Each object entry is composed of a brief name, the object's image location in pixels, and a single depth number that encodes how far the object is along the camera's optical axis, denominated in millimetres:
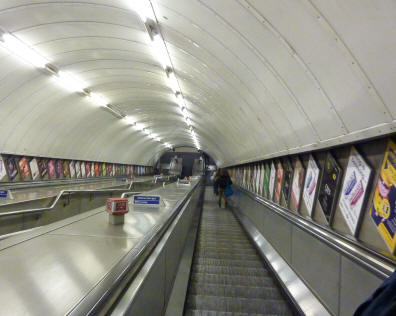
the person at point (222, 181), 12656
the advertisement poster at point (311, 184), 4379
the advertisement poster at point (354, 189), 2943
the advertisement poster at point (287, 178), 5895
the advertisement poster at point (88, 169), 17302
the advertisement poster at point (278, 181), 6688
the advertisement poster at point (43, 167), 12302
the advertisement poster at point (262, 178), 8948
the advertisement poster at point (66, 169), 14570
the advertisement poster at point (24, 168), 10906
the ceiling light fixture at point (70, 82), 8544
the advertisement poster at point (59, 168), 13750
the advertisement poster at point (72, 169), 15391
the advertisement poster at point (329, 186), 3611
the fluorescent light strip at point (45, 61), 5938
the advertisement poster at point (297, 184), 5136
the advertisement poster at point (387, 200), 2410
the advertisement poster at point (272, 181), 7463
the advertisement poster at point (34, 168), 11625
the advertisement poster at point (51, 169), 13031
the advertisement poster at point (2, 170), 9852
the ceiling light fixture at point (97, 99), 10891
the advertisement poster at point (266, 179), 8186
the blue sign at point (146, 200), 4426
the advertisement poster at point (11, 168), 10191
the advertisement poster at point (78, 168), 16016
